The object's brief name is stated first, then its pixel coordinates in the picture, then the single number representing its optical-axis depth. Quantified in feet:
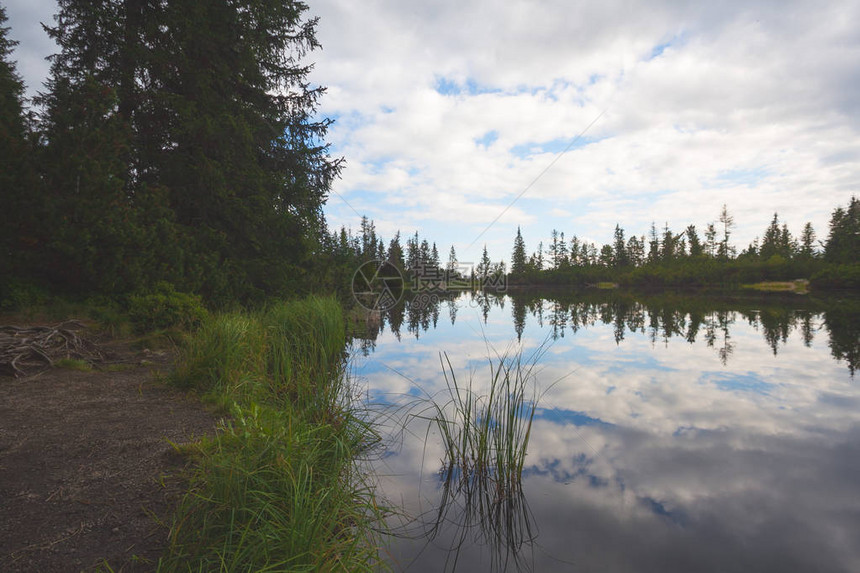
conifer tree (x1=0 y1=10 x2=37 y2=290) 23.35
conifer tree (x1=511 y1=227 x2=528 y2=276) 268.21
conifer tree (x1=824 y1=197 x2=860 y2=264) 127.85
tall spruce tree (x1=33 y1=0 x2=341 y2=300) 23.97
